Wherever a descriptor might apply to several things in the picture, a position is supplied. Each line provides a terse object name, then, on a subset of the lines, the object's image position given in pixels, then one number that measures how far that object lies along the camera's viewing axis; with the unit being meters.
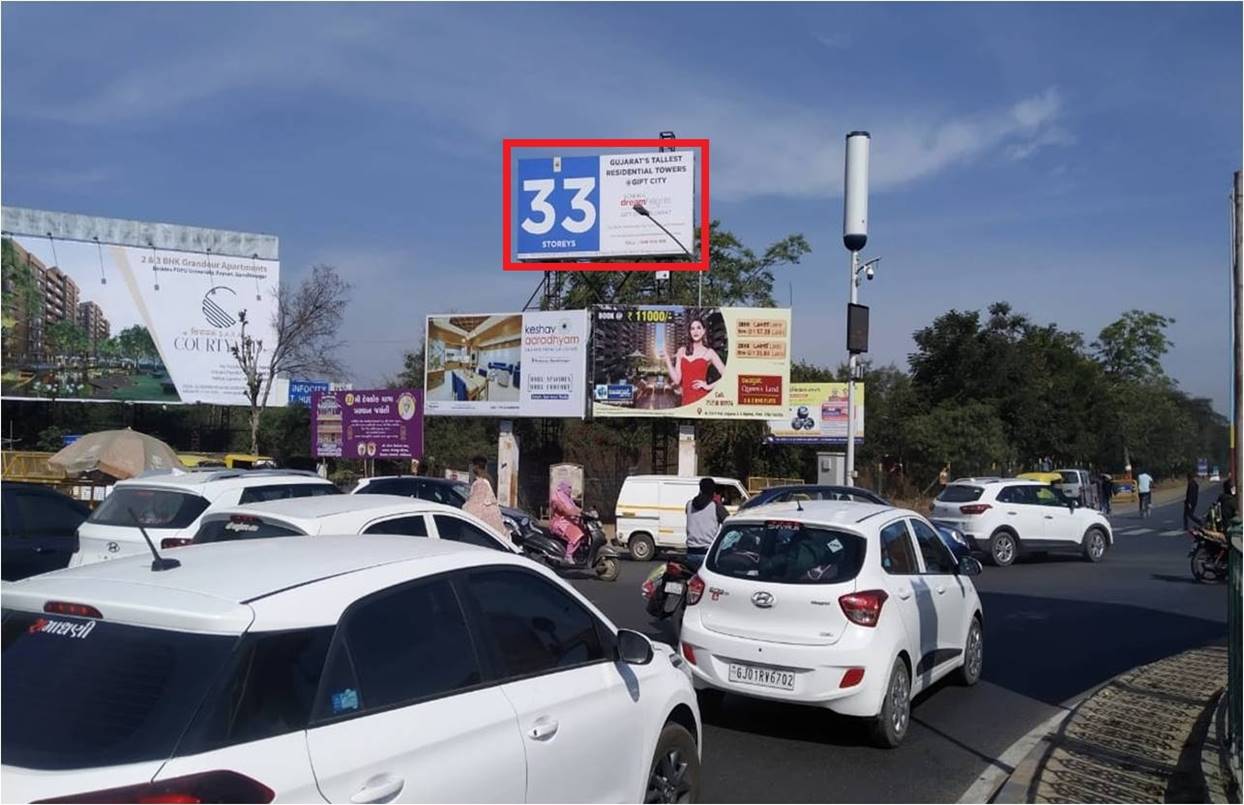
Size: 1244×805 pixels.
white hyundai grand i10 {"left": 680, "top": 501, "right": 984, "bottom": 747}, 7.47
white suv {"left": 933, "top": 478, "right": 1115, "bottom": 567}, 20.59
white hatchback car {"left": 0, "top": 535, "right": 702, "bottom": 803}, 3.07
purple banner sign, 31.80
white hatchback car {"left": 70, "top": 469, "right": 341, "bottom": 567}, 11.10
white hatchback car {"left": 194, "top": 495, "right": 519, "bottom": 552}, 8.75
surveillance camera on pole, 17.38
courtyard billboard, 51.78
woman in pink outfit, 18.62
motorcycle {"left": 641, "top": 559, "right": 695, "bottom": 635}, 10.65
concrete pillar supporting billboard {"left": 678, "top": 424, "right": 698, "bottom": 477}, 29.73
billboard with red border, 32.88
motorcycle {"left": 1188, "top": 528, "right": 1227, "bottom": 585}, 17.84
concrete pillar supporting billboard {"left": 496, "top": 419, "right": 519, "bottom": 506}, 31.55
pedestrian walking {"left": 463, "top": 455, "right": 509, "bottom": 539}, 12.80
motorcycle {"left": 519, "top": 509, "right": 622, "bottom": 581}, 17.97
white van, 22.36
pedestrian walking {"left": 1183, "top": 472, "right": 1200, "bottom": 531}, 27.30
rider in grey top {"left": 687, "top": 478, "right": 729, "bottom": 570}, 13.14
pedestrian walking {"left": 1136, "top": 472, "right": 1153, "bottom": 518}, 37.54
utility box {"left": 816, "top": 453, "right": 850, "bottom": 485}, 23.21
